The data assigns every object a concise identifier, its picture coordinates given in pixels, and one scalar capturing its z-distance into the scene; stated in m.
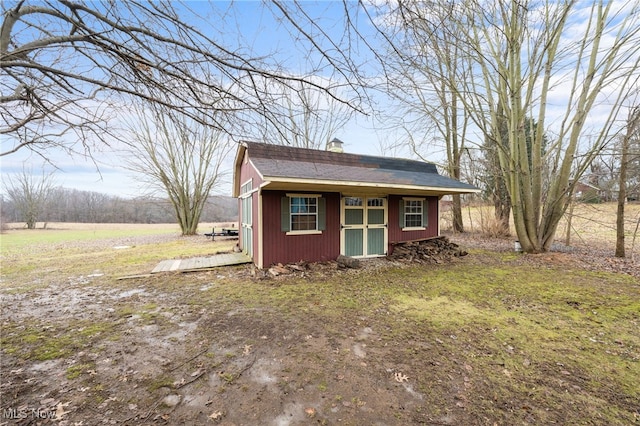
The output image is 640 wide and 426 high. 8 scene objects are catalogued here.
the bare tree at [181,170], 15.43
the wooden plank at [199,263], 6.95
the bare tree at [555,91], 6.90
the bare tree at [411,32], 2.02
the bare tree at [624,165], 6.55
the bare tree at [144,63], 2.18
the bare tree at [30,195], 24.86
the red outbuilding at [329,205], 6.82
